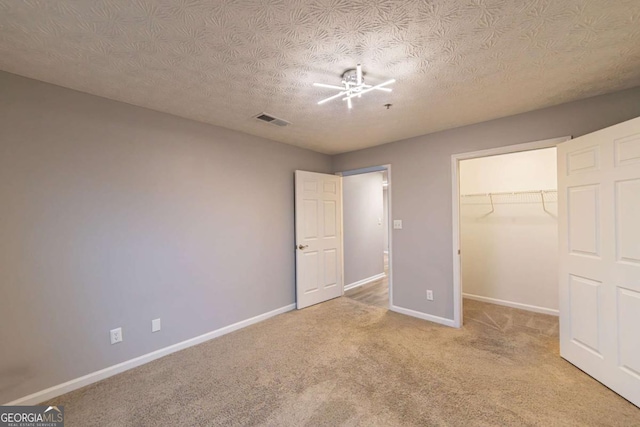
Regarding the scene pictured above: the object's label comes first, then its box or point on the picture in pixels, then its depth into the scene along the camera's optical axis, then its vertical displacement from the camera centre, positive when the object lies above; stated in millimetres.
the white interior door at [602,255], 1810 -346
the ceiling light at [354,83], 1854 +965
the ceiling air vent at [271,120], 2715 +1031
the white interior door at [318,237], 3814 -364
